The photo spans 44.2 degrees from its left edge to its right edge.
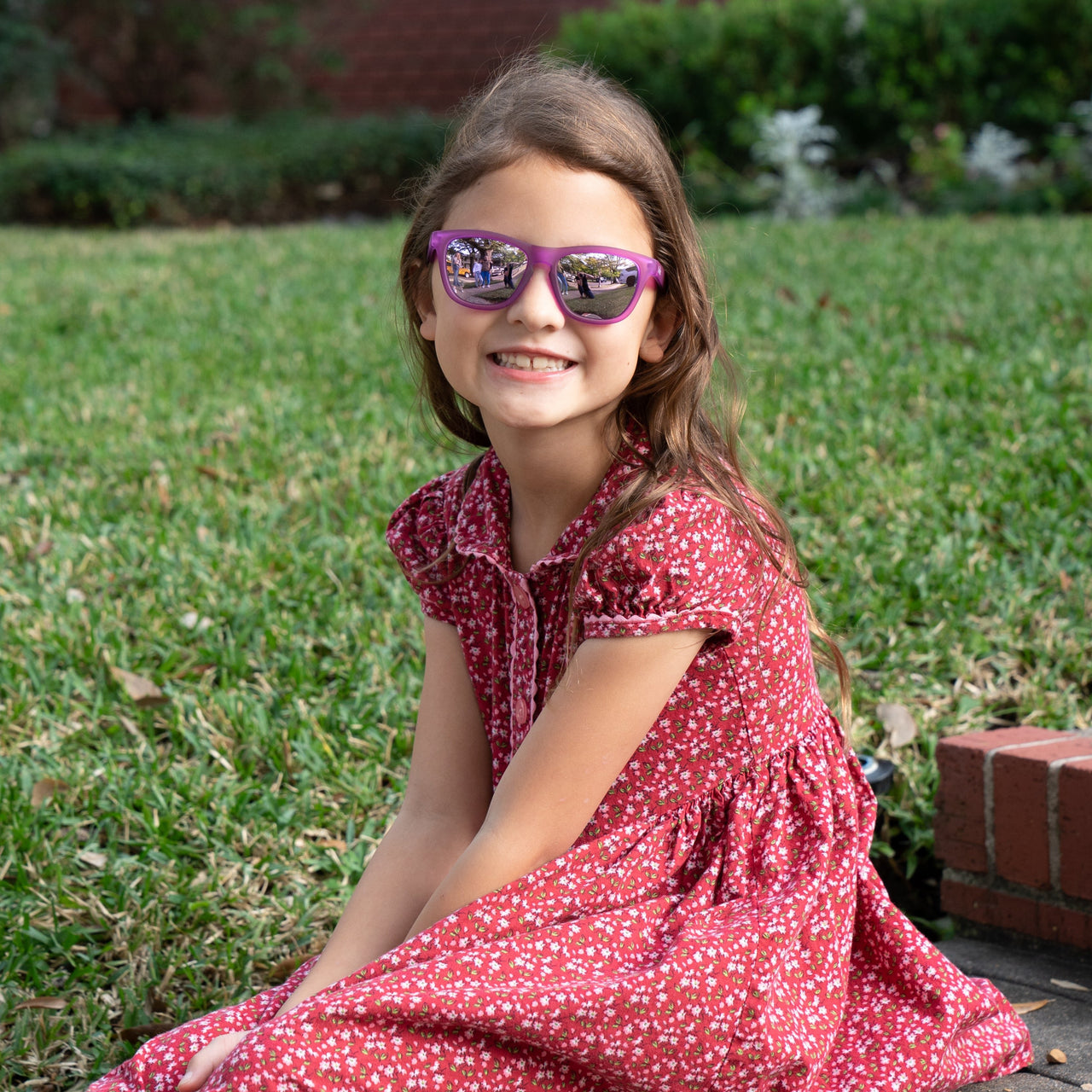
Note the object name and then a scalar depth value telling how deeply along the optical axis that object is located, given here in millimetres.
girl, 1575
